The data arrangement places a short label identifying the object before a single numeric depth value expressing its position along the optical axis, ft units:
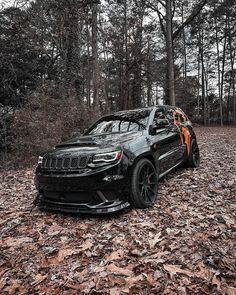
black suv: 11.76
